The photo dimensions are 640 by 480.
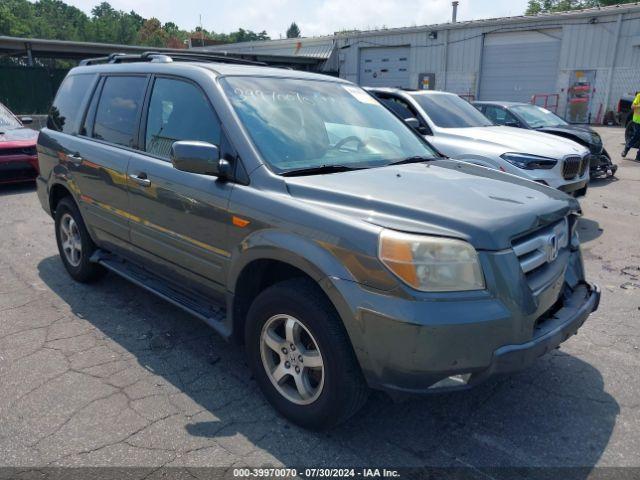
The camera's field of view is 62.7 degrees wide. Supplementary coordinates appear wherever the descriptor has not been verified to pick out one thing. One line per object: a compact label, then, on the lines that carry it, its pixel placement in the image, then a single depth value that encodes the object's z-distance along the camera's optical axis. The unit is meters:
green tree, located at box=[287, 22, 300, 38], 128.35
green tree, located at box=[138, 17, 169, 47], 91.03
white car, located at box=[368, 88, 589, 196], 6.75
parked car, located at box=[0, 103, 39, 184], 8.98
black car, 10.20
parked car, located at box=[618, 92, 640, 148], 13.71
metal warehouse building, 22.86
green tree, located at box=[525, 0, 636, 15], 48.96
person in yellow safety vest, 12.92
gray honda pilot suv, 2.35
